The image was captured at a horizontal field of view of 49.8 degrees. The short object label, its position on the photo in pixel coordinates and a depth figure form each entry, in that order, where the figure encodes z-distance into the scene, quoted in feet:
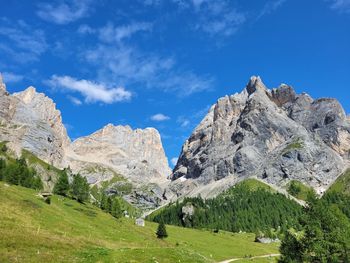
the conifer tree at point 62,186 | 394.09
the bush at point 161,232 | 326.03
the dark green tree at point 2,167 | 396.20
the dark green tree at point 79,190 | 408.05
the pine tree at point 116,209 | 383.28
